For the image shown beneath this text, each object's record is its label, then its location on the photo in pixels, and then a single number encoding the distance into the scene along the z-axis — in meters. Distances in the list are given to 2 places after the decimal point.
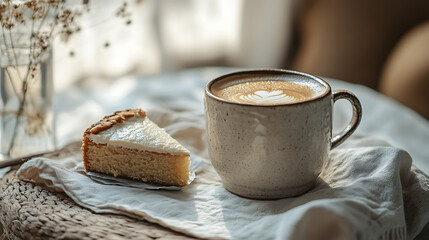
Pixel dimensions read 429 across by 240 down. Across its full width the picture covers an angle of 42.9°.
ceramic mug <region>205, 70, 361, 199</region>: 0.81
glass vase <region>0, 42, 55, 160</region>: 1.09
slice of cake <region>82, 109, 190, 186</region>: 0.93
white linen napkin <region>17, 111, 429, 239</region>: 0.74
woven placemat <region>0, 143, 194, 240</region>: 0.78
